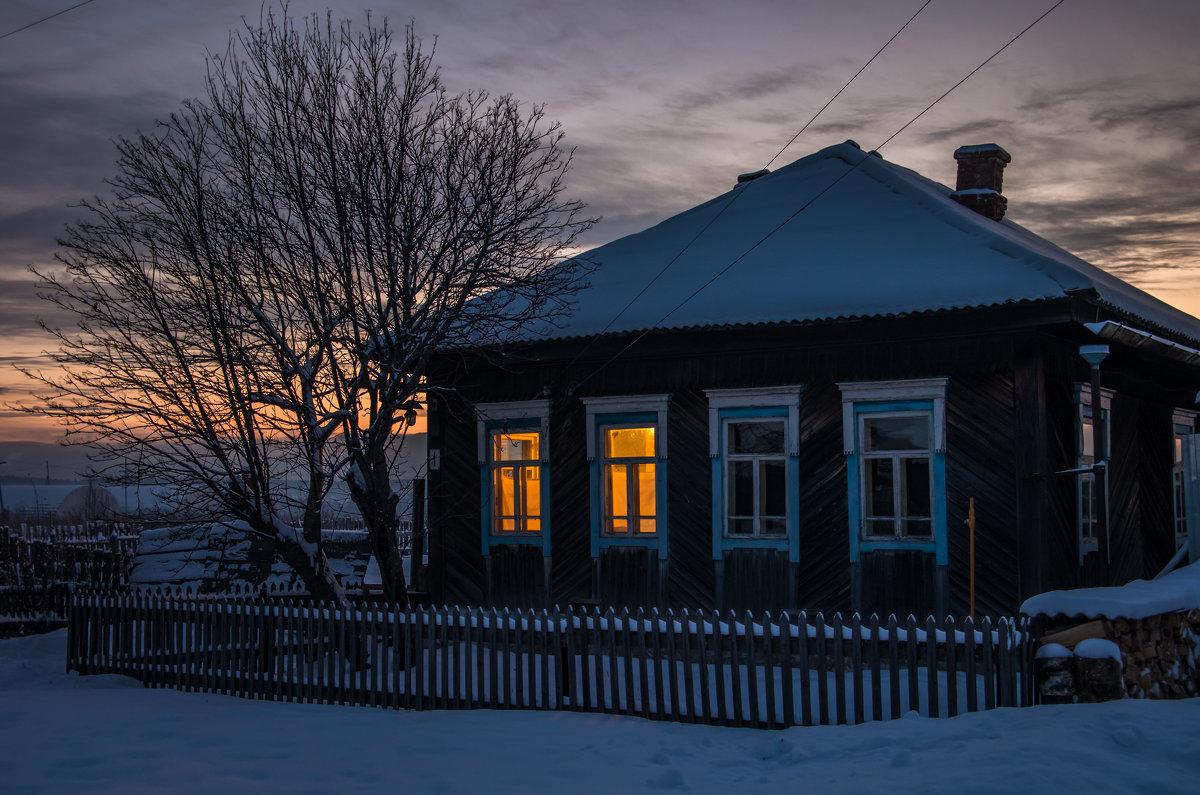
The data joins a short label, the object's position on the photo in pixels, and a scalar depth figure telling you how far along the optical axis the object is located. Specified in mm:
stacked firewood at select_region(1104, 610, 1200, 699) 8133
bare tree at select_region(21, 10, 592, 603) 12258
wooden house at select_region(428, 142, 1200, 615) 11695
